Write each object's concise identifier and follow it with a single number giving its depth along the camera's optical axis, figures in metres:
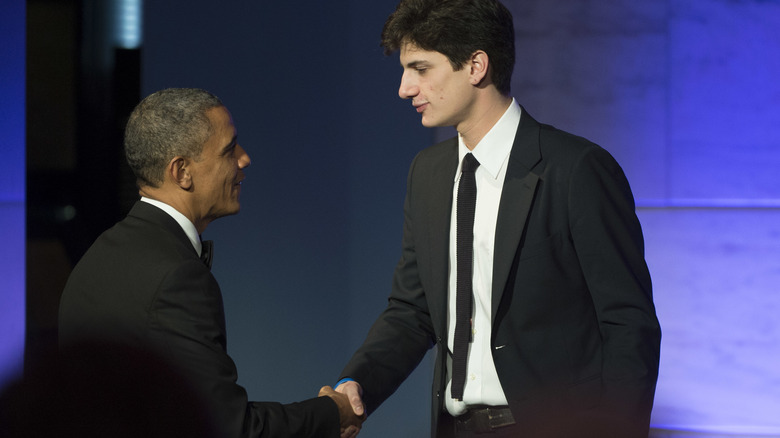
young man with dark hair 8.51
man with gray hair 8.38
